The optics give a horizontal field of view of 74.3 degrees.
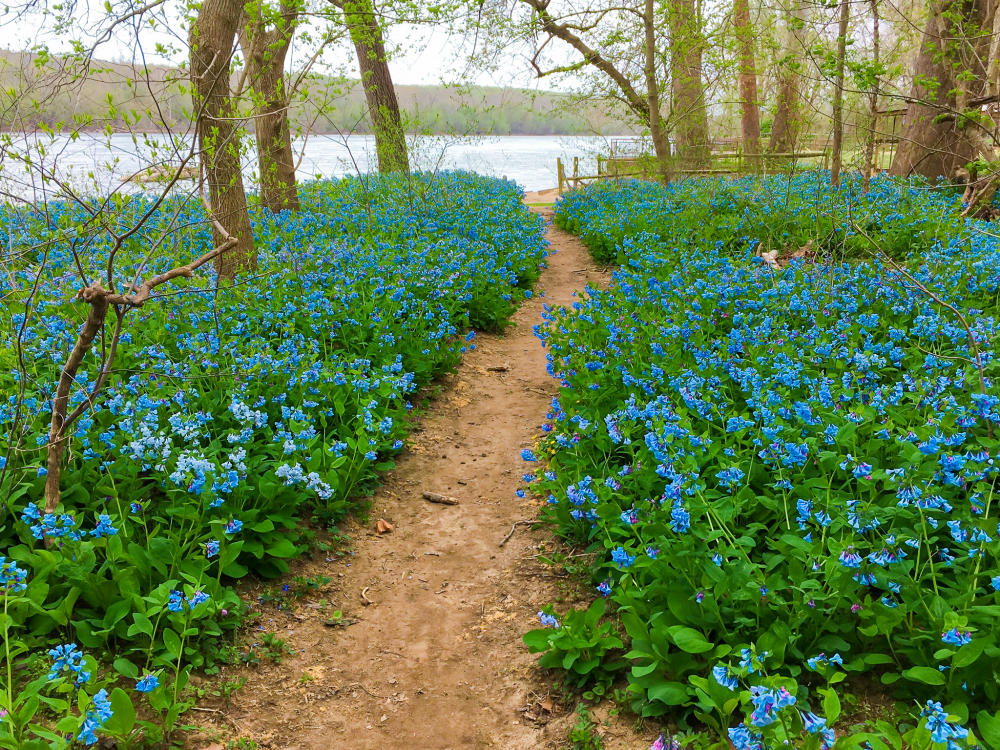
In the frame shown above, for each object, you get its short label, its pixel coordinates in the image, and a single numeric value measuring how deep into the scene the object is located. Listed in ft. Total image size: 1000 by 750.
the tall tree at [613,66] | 35.91
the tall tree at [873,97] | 17.88
